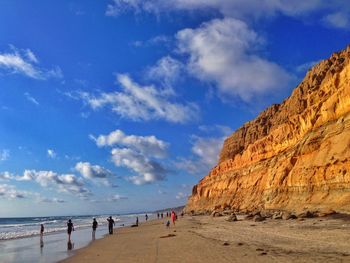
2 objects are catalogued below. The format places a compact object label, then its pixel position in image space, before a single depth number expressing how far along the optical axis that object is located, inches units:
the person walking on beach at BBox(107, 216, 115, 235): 1596.9
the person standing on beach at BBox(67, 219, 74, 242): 1196.1
